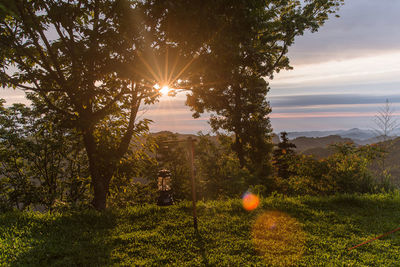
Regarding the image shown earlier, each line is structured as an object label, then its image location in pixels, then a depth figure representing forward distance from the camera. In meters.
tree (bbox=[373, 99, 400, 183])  10.77
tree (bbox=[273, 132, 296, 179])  37.16
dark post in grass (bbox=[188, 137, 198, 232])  6.33
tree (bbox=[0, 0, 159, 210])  7.26
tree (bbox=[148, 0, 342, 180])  6.55
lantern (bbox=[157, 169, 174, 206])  6.34
